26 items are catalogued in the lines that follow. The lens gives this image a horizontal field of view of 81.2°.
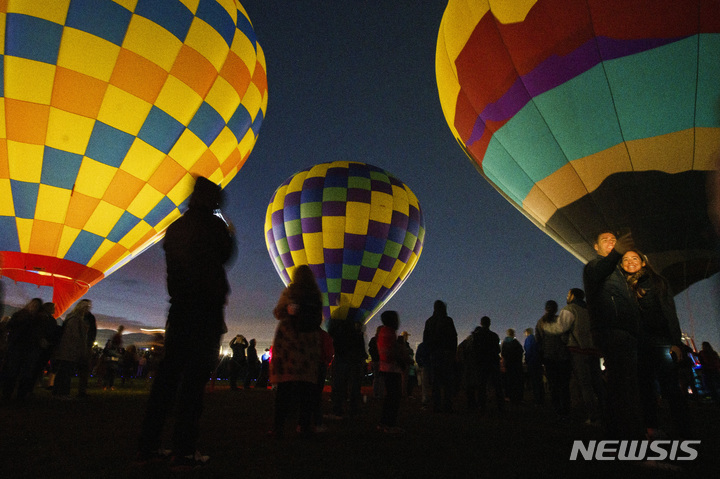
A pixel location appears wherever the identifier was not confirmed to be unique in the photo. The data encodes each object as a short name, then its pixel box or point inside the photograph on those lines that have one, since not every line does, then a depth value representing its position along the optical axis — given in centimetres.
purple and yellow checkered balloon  1375
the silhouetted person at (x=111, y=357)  931
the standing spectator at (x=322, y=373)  383
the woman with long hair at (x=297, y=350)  320
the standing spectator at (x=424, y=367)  626
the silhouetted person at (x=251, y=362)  1019
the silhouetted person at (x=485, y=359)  599
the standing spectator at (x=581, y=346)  432
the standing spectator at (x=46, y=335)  541
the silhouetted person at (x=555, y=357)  496
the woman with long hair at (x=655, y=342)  271
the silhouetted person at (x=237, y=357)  966
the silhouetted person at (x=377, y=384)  845
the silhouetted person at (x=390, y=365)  375
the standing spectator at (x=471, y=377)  640
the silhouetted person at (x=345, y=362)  490
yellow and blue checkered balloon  760
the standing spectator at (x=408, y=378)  930
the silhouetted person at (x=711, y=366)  779
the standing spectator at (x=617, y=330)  247
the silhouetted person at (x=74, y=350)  562
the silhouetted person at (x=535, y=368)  699
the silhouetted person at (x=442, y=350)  561
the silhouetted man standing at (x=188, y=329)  206
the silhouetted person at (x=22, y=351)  503
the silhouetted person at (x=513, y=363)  790
